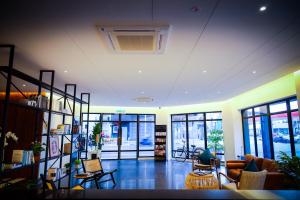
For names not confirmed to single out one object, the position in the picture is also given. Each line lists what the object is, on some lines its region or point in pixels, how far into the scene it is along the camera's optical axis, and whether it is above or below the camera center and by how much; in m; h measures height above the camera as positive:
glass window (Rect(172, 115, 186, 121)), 11.60 +0.64
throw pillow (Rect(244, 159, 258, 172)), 4.71 -0.97
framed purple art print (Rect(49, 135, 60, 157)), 5.01 -0.47
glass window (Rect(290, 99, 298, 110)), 5.52 +0.69
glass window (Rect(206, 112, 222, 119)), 10.30 +0.70
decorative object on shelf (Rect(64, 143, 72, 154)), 5.97 -0.62
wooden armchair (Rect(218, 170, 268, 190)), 4.01 -1.09
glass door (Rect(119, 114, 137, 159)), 11.83 -0.56
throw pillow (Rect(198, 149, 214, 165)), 7.69 -1.16
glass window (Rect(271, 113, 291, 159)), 5.82 -0.18
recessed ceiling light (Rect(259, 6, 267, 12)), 2.24 +1.40
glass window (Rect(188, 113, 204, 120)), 10.97 +0.68
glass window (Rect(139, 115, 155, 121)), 12.35 +0.64
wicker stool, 5.19 -1.47
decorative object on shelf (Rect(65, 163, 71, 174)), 5.79 -1.18
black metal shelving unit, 3.11 +0.59
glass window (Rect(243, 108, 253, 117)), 7.97 +0.66
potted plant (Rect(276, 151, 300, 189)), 4.03 -0.87
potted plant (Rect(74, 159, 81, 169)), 6.12 -1.15
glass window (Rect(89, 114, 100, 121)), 11.91 +0.67
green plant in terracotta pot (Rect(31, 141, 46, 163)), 4.00 -0.44
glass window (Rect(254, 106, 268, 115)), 6.91 +0.66
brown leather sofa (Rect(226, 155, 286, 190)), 4.42 -1.16
